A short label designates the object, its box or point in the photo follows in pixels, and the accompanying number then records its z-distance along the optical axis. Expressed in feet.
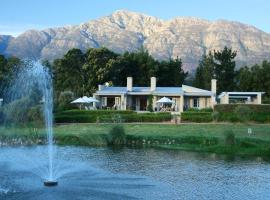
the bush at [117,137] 111.14
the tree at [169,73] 249.75
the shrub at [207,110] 176.21
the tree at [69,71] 243.40
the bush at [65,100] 176.35
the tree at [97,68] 229.86
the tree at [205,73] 265.13
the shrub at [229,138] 102.22
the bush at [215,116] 157.60
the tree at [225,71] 259.60
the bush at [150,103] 196.54
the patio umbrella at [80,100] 186.91
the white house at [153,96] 200.75
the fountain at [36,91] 69.09
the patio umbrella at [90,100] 189.28
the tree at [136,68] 239.91
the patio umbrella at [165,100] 187.39
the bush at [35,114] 142.20
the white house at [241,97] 194.18
